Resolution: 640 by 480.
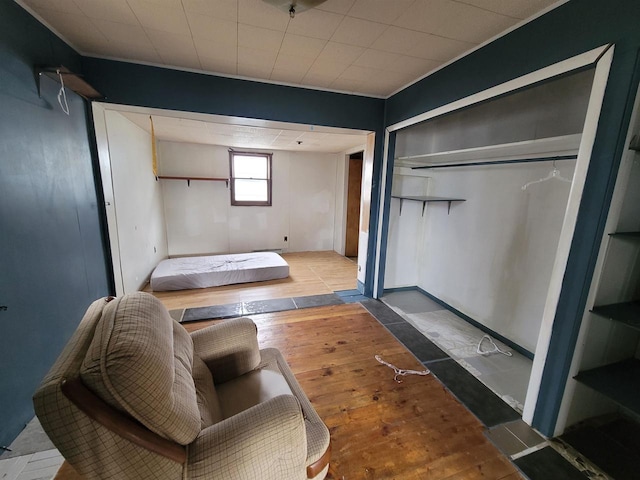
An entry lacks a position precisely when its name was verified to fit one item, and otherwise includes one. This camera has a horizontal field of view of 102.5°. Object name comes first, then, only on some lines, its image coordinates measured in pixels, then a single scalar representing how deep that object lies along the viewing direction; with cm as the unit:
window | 534
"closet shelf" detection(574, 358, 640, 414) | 124
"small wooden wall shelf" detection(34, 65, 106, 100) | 164
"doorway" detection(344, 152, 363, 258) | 548
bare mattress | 354
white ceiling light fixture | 135
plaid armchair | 72
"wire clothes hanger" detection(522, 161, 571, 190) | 209
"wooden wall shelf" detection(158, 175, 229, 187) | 474
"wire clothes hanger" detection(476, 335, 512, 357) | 237
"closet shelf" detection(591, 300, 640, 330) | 122
